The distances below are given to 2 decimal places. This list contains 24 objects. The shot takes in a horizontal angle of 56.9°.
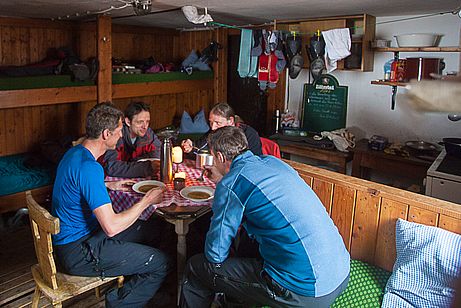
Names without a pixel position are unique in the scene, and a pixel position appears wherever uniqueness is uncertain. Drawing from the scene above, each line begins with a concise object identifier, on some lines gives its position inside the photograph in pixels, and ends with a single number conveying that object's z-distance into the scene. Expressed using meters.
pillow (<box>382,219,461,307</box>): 1.89
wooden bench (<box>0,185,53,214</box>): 3.78
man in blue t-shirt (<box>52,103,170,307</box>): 2.11
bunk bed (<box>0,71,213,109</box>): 3.88
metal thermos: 2.74
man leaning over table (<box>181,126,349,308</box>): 1.81
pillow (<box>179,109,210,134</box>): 5.61
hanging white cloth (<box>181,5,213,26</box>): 3.36
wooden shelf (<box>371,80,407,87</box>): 3.84
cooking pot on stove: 3.39
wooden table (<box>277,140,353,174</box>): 4.32
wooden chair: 2.00
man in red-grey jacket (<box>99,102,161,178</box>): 3.20
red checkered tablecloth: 2.40
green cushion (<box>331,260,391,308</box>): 2.02
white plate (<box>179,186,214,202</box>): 2.48
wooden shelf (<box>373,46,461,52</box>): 3.65
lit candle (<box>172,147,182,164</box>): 2.98
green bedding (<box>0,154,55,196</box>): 3.84
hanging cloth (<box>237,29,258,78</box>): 4.43
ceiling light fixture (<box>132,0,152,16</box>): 3.12
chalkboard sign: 4.84
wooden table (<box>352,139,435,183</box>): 3.77
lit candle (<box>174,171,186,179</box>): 2.70
